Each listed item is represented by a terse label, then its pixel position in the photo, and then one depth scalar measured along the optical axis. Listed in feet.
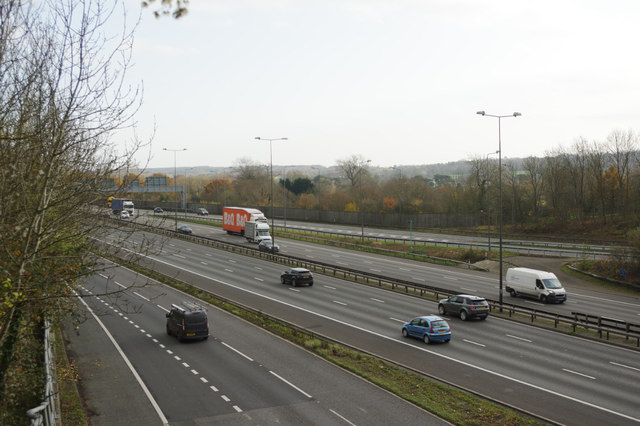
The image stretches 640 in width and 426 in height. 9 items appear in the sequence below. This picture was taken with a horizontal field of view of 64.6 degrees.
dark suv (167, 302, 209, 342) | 78.59
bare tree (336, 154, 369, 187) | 425.28
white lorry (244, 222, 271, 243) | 208.54
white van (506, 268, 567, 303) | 114.52
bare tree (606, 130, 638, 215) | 252.40
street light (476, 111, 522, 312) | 109.45
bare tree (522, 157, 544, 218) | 272.72
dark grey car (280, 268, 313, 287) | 130.72
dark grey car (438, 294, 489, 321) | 96.43
